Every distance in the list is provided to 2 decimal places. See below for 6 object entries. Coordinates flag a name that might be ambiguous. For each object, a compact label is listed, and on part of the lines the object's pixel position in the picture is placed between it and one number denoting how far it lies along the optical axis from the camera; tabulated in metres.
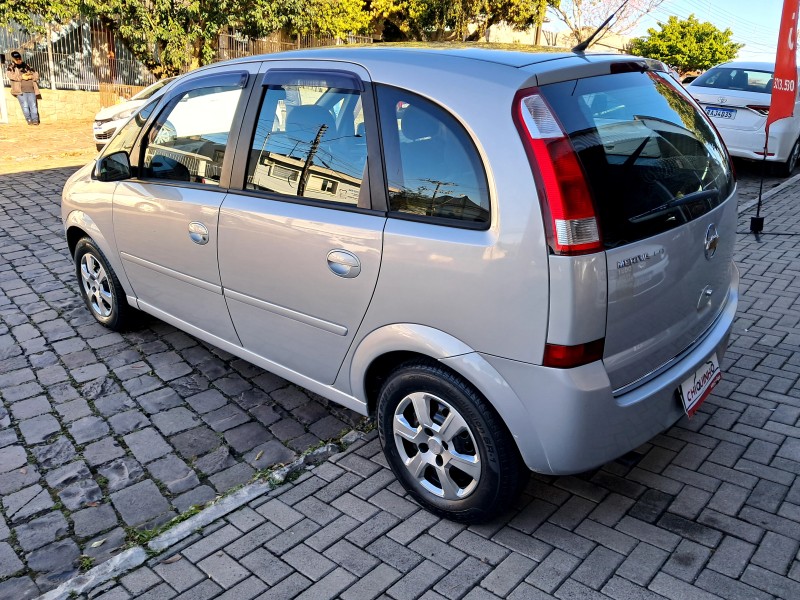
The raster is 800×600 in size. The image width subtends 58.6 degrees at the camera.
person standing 15.88
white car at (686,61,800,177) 9.42
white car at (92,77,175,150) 11.88
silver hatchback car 2.51
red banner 6.63
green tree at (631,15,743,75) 37.53
